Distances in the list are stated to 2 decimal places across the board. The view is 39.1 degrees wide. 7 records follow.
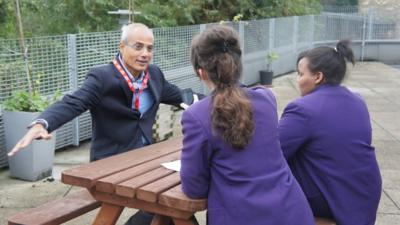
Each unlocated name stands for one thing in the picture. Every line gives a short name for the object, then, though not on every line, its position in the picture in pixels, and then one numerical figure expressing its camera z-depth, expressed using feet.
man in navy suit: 10.95
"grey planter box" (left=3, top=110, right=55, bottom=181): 17.11
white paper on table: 9.88
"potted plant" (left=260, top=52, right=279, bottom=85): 40.50
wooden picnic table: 8.46
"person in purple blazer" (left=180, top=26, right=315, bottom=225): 7.73
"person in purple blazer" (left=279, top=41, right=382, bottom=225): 9.69
